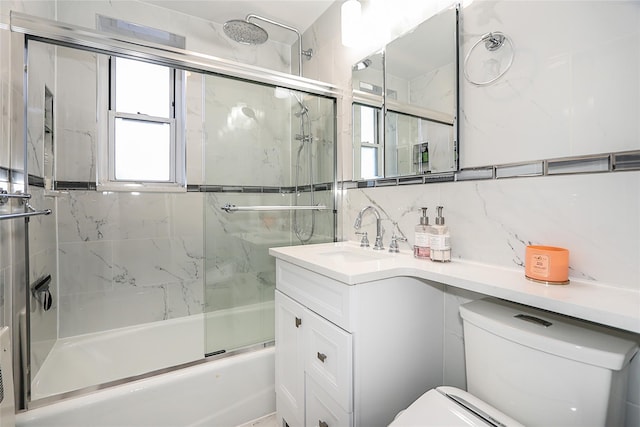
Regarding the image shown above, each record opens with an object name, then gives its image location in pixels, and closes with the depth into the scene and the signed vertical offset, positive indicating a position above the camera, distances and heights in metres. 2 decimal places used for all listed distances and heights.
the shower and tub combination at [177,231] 1.43 -0.12
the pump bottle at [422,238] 1.23 -0.11
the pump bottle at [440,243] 1.16 -0.13
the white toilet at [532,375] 0.66 -0.41
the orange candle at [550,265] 0.83 -0.15
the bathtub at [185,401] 1.20 -0.85
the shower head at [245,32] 1.81 +1.17
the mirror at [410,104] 1.22 +0.53
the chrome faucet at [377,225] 1.53 -0.07
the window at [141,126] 2.05 +0.64
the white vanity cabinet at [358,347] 0.99 -0.51
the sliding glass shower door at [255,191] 1.70 +0.13
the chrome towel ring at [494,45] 1.03 +0.61
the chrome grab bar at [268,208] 1.72 +0.03
